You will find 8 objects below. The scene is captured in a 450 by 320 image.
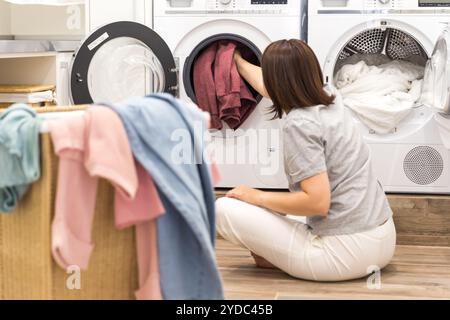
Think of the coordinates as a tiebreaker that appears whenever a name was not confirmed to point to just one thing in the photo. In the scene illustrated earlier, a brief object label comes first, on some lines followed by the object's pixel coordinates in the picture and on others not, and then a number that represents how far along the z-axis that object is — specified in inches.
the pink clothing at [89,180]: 58.9
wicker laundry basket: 61.3
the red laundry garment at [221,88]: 130.0
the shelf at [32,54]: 109.2
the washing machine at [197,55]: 132.3
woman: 100.7
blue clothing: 61.6
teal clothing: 59.6
